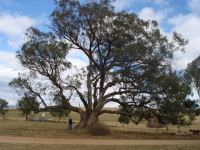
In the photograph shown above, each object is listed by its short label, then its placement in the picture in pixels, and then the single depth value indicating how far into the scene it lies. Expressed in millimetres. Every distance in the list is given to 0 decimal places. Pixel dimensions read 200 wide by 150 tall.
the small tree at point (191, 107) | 29483
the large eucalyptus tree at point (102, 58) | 23639
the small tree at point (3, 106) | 66076
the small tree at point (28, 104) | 25835
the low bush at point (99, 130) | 22142
